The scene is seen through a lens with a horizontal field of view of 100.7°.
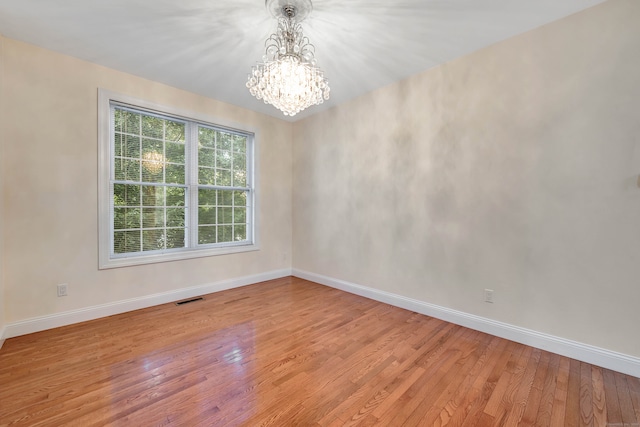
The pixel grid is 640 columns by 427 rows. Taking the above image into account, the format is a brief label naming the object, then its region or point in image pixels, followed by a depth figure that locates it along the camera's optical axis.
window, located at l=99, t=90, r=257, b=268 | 2.99
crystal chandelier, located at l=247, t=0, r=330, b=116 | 1.98
